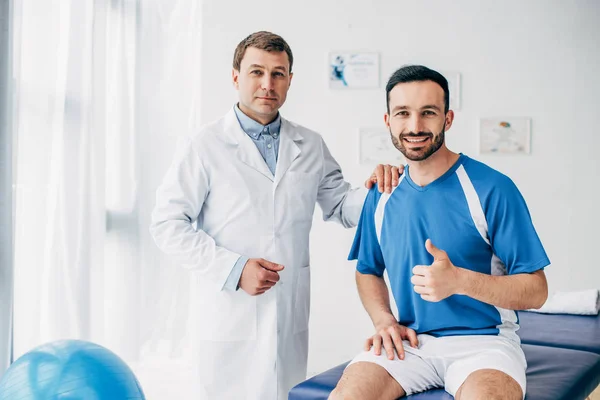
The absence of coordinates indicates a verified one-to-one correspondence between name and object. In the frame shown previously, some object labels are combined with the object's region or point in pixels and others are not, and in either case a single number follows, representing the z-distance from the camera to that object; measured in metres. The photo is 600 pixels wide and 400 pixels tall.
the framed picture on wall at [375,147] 3.58
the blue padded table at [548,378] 1.49
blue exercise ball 1.36
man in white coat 1.90
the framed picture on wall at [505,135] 3.47
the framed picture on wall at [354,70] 3.57
